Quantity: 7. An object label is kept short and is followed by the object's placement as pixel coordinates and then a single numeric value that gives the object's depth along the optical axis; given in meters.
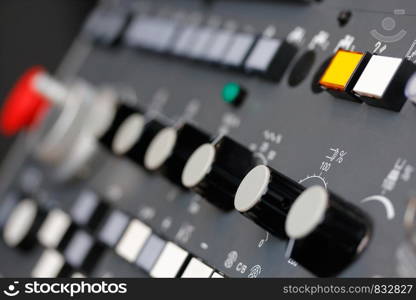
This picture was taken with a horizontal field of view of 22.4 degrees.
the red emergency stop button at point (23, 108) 0.64
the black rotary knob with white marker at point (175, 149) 0.46
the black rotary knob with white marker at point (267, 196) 0.39
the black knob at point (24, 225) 0.56
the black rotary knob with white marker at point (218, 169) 0.43
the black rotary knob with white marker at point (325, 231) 0.37
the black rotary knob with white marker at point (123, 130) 0.51
